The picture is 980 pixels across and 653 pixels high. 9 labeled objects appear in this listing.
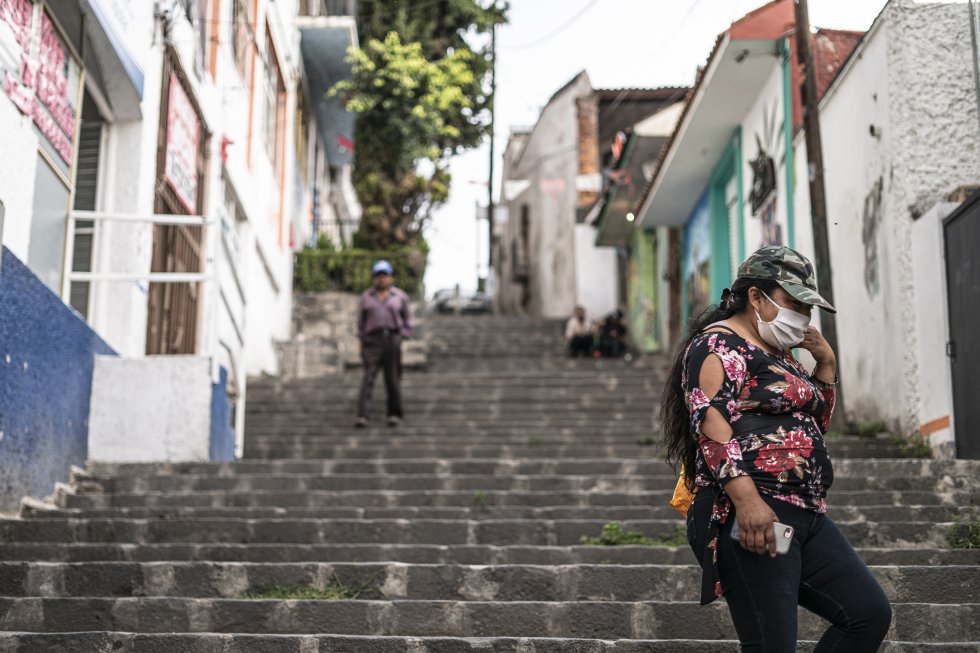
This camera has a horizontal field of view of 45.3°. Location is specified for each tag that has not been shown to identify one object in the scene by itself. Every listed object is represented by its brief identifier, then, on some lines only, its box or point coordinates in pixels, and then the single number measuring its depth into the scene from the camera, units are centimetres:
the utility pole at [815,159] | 1057
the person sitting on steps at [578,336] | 1995
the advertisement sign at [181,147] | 1153
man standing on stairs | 1159
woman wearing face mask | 323
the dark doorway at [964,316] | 781
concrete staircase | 504
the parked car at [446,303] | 3647
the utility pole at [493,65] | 2831
